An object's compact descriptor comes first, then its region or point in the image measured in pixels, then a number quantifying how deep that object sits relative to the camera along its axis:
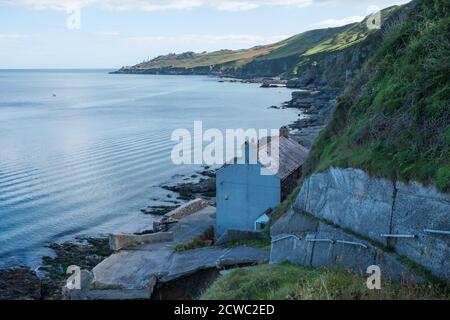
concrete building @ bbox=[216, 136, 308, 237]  24.84
